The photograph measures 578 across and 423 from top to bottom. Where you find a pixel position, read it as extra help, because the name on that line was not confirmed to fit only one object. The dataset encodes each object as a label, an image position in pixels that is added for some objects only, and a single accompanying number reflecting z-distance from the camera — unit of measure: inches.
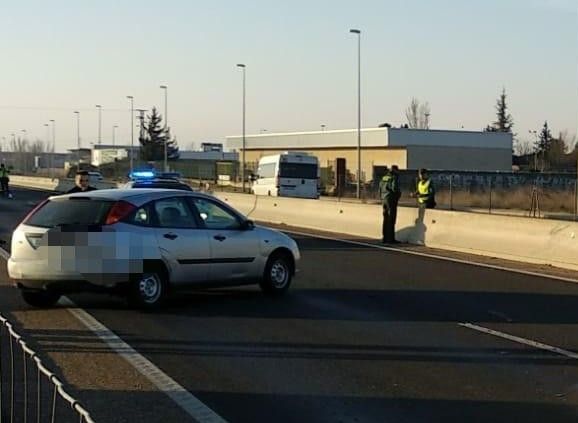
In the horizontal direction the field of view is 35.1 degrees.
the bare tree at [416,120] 5167.3
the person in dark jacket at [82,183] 525.3
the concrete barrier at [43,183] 2061.1
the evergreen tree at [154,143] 4623.5
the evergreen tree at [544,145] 4188.0
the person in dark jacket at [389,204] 811.4
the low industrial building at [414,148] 3216.0
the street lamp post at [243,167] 2580.2
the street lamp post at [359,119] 1994.2
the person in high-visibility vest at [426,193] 865.5
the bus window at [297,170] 1721.2
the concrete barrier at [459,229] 641.0
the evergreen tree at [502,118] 5861.2
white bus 1711.4
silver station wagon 402.3
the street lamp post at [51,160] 5398.6
